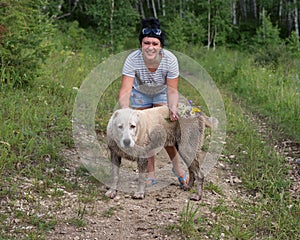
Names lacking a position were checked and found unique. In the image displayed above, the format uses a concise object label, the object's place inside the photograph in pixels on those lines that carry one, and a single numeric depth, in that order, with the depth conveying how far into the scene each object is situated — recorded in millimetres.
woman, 4582
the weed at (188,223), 3814
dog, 4148
